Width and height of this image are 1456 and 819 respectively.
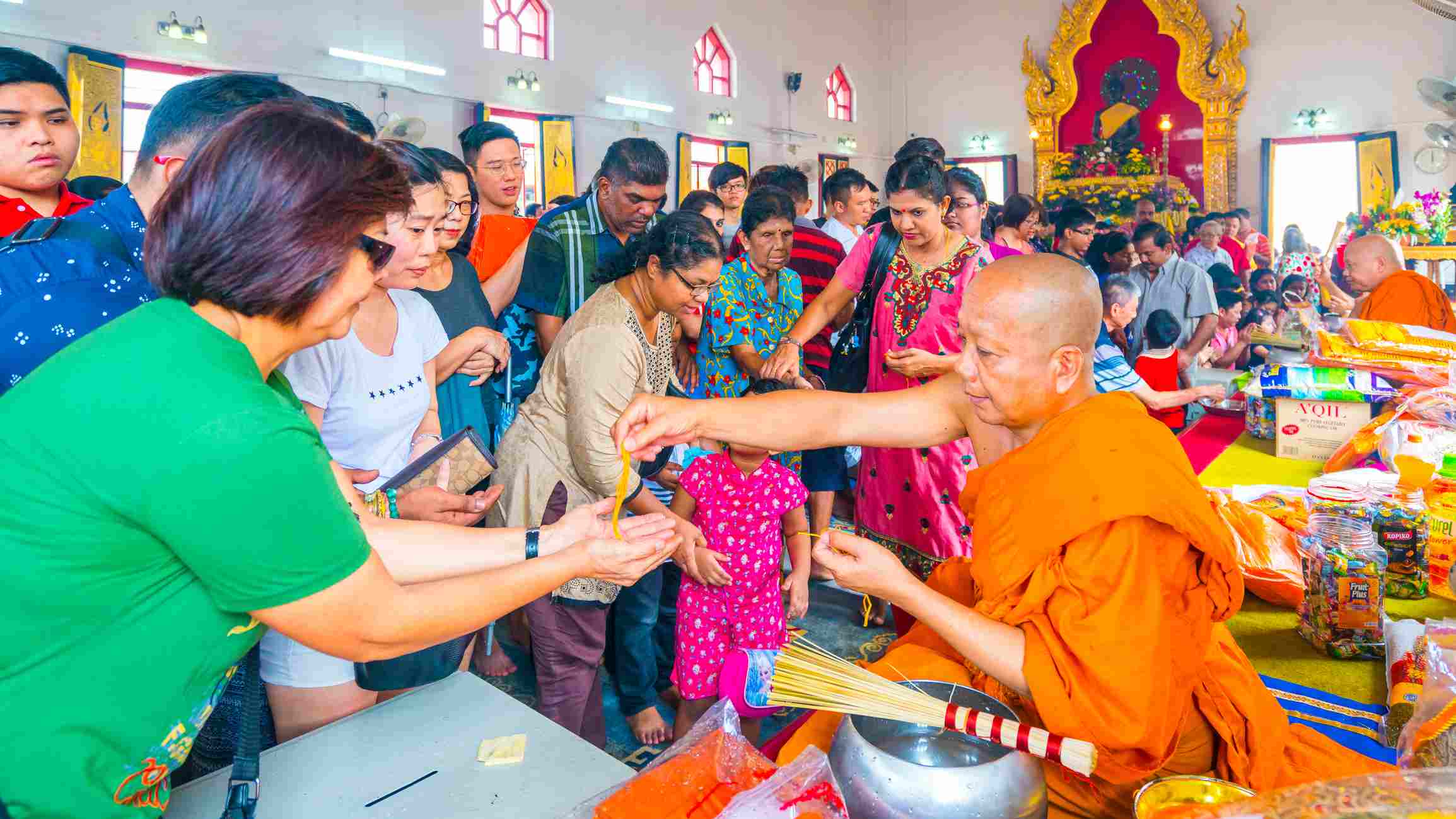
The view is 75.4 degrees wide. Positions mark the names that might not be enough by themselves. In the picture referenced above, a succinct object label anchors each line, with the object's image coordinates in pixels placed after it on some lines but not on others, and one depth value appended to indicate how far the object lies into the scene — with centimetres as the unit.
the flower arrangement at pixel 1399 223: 551
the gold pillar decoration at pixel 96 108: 784
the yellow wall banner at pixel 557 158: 1202
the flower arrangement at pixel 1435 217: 546
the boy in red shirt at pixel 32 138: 211
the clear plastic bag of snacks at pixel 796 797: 110
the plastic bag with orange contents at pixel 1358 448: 314
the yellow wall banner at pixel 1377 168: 1350
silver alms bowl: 108
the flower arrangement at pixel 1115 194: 1427
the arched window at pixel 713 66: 1433
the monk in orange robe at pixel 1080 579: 134
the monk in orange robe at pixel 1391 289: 407
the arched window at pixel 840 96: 1692
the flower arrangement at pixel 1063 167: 1553
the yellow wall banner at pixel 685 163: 1360
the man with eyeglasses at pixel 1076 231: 535
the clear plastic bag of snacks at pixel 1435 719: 134
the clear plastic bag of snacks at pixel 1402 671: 174
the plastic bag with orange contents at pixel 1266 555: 235
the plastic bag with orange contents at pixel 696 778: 115
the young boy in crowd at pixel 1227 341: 630
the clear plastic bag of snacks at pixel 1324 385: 342
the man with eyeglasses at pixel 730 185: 530
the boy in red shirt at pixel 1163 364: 459
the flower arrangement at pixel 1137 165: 1478
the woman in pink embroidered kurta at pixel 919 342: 285
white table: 127
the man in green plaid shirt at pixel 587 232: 322
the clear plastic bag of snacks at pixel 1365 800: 90
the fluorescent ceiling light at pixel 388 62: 983
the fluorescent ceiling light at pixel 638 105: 1276
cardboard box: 344
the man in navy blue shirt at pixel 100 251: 145
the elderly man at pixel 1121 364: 357
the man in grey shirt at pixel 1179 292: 562
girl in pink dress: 261
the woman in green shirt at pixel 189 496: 95
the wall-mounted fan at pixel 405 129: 835
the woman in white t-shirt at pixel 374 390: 180
